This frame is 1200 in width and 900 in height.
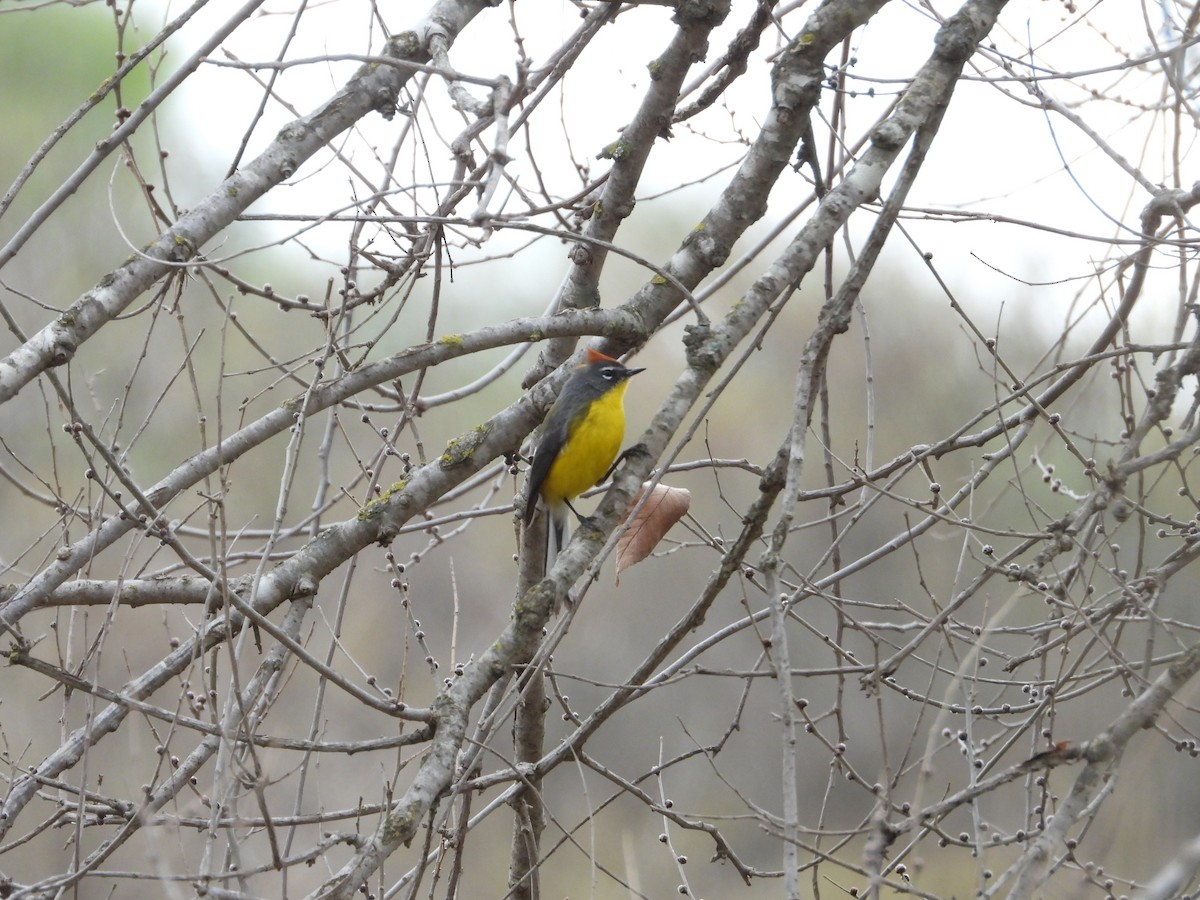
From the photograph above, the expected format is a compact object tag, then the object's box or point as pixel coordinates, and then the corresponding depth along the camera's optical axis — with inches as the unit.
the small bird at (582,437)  353.4
